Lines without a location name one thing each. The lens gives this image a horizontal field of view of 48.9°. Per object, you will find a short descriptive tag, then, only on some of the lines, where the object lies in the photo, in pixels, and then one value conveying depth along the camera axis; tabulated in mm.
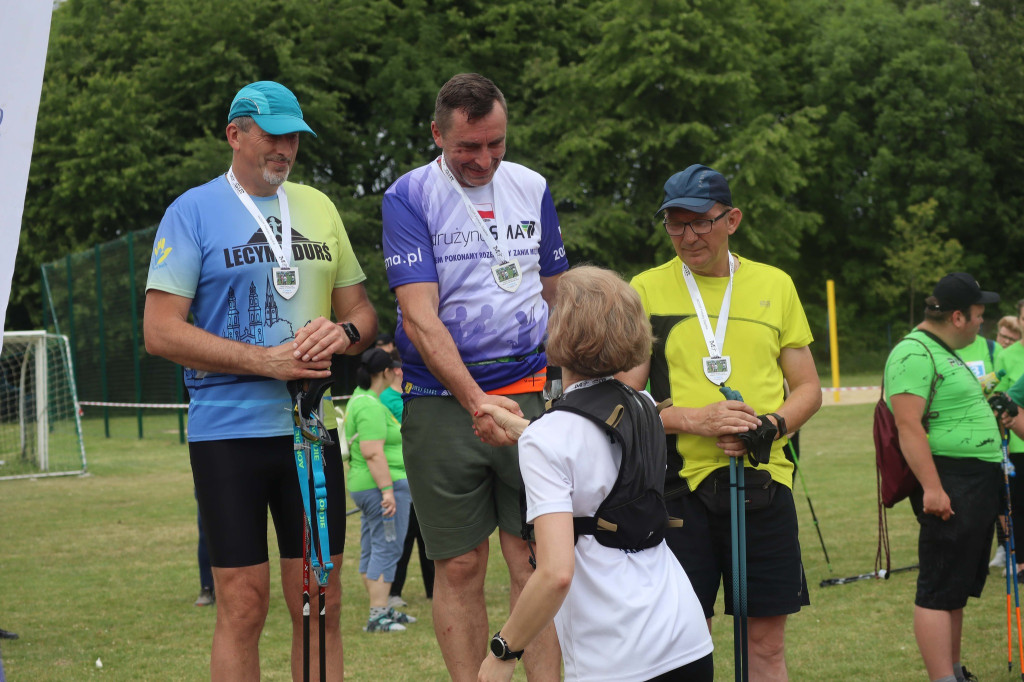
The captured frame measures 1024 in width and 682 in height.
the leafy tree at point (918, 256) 38688
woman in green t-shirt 7703
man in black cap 5332
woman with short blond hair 2836
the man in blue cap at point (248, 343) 3729
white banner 3518
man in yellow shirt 4109
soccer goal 18625
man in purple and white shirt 3949
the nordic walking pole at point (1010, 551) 5559
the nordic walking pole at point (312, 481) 3689
